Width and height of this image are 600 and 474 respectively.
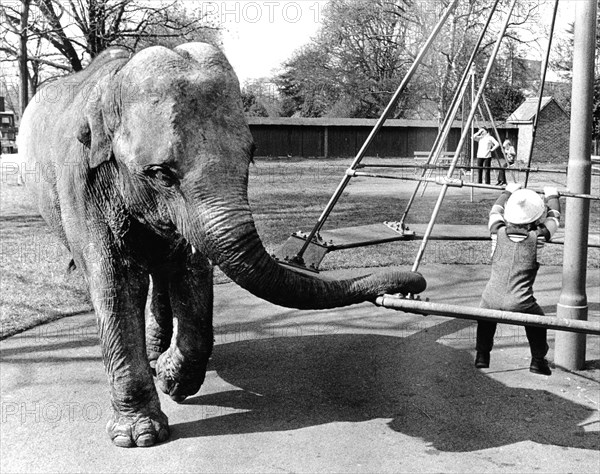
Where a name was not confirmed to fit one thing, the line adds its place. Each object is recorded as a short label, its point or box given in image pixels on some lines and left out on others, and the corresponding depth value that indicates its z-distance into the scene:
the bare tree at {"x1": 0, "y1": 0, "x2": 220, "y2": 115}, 18.86
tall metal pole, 5.42
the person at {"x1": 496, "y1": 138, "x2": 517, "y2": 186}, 23.54
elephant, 3.55
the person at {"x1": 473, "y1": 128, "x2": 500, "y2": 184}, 20.28
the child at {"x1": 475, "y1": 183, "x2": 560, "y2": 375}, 5.15
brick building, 48.72
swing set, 5.38
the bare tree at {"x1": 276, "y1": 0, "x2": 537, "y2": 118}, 36.88
